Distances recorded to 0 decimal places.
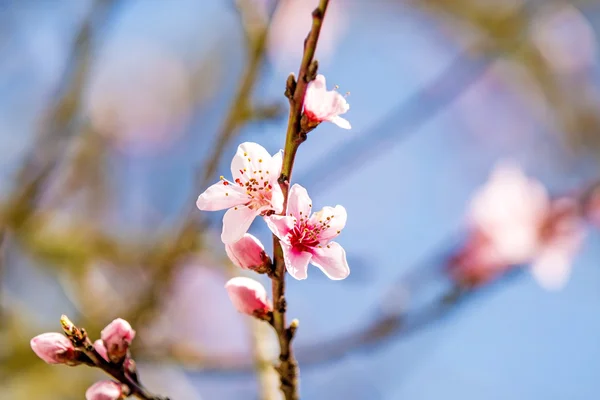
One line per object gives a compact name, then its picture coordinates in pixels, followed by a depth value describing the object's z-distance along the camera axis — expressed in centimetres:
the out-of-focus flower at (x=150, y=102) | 253
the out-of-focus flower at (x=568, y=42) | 254
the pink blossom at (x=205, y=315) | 217
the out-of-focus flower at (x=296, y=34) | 121
